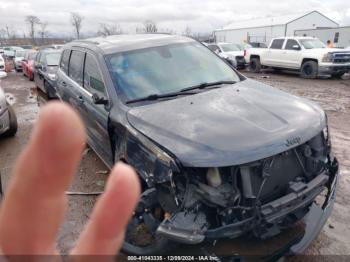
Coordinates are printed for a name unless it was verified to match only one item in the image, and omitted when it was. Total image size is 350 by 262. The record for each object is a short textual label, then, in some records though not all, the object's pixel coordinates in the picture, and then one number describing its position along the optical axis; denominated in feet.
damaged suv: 6.95
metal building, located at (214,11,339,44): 144.45
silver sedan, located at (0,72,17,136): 18.25
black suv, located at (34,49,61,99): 27.71
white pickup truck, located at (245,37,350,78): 40.55
